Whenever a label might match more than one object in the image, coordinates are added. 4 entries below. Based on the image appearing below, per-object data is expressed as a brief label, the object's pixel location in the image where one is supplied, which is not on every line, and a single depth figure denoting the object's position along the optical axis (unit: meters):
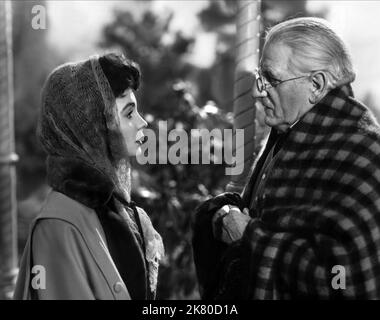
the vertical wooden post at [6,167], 4.89
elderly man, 2.48
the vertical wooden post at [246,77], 3.35
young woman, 2.49
